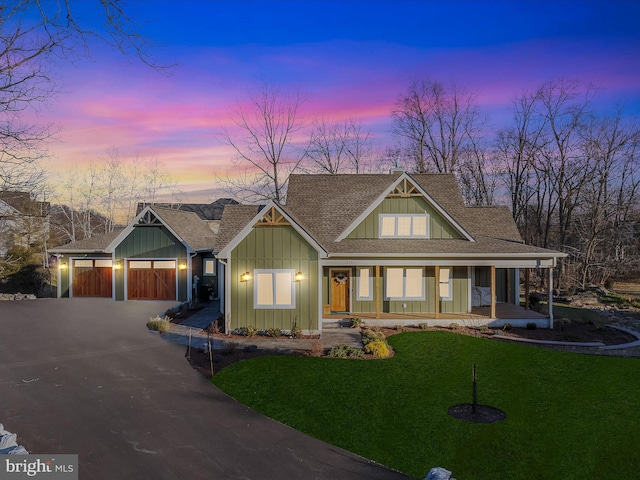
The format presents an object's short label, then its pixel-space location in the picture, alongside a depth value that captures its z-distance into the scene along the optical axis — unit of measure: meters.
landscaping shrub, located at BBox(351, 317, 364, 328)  18.26
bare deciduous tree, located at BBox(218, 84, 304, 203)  33.03
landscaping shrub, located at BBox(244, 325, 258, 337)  16.19
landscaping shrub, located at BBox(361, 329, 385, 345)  14.94
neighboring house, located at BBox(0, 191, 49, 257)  32.09
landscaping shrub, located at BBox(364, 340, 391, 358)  13.75
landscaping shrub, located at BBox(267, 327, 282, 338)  16.19
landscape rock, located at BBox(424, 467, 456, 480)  6.23
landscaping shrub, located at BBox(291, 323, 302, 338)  16.16
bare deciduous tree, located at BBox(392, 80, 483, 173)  41.91
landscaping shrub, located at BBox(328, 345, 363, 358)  13.45
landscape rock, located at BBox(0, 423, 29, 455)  6.55
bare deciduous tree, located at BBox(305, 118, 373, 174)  40.66
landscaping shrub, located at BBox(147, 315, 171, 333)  16.55
